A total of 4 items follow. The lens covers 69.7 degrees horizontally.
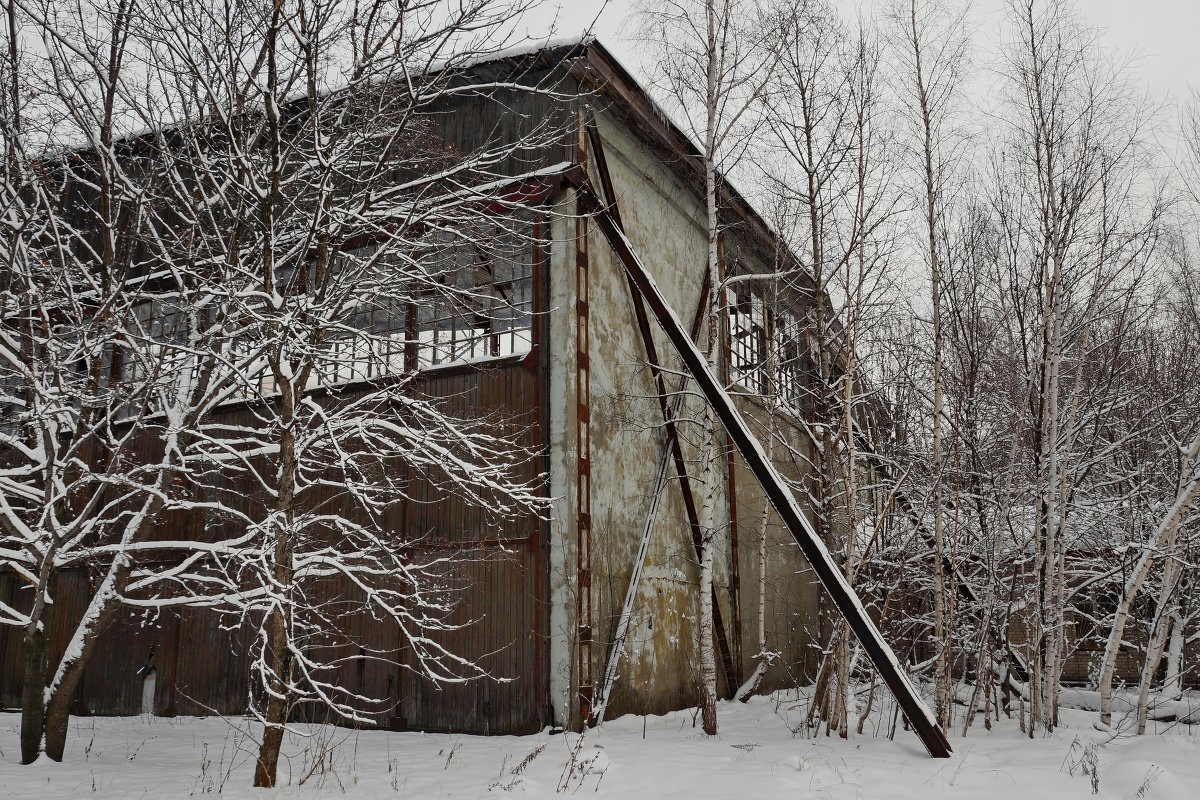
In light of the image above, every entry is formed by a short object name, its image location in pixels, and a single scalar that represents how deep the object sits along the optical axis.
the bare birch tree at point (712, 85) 9.79
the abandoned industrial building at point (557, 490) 9.18
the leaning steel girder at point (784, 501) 7.77
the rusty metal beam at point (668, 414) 10.82
